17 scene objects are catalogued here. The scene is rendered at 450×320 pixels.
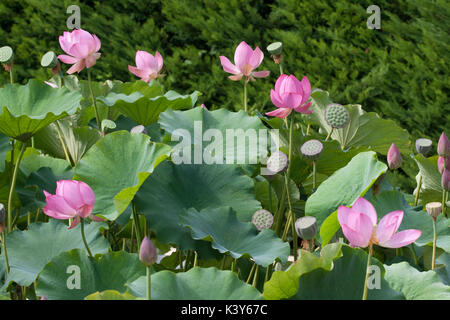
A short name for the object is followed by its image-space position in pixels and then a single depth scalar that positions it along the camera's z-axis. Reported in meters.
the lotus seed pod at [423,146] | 9.28
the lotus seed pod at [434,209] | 8.60
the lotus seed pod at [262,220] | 8.78
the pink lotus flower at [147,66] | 10.12
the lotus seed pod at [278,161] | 8.83
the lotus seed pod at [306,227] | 8.53
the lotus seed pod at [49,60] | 9.64
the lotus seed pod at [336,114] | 9.30
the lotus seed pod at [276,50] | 9.65
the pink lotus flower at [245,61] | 9.61
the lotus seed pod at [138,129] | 9.19
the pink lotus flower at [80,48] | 9.48
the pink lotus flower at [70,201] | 8.48
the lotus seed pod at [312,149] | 9.00
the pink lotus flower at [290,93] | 8.95
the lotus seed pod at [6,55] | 9.62
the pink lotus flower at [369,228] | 8.20
